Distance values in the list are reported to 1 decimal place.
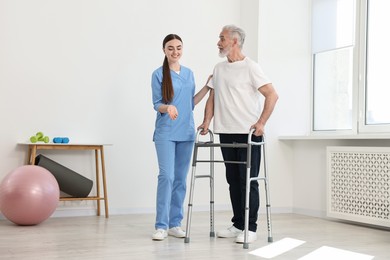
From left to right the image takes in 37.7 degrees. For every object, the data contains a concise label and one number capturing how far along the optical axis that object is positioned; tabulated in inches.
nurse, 155.8
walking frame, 142.3
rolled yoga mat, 196.2
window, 201.0
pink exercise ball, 173.6
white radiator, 186.2
